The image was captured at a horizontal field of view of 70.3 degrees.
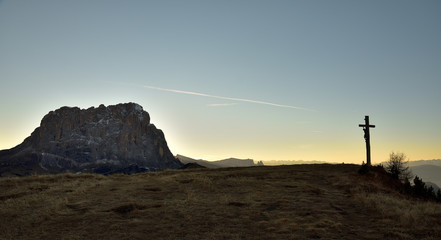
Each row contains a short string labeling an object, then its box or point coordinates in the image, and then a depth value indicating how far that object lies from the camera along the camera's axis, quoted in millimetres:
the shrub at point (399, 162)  55806
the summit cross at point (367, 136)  34131
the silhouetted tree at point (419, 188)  25166
